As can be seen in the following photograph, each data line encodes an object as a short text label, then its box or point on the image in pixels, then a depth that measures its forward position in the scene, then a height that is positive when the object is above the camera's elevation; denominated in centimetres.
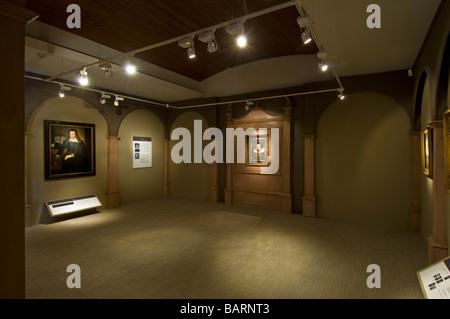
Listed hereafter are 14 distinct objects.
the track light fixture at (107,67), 412 +172
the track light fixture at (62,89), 553 +178
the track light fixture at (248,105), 689 +170
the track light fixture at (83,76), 442 +164
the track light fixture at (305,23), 249 +155
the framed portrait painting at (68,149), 585 +29
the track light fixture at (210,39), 295 +160
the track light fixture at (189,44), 313 +163
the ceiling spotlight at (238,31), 267 +155
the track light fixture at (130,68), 439 +180
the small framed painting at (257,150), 699 +27
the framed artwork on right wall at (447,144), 263 +16
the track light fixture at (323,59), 334 +154
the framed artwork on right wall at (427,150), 363 +12
